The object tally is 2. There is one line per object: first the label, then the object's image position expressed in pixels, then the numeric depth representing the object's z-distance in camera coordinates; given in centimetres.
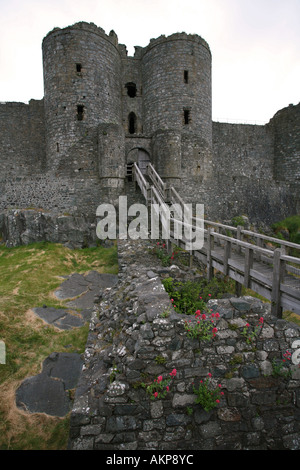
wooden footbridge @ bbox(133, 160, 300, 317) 547
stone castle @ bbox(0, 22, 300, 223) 1584
